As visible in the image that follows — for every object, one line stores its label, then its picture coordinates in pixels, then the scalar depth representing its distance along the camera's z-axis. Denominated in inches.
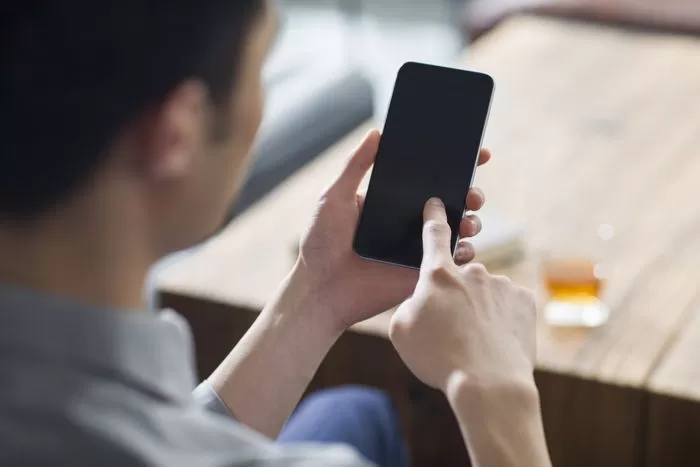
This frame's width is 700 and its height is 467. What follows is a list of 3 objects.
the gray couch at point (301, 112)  96.4
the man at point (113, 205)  41.2
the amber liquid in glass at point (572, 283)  67.6
